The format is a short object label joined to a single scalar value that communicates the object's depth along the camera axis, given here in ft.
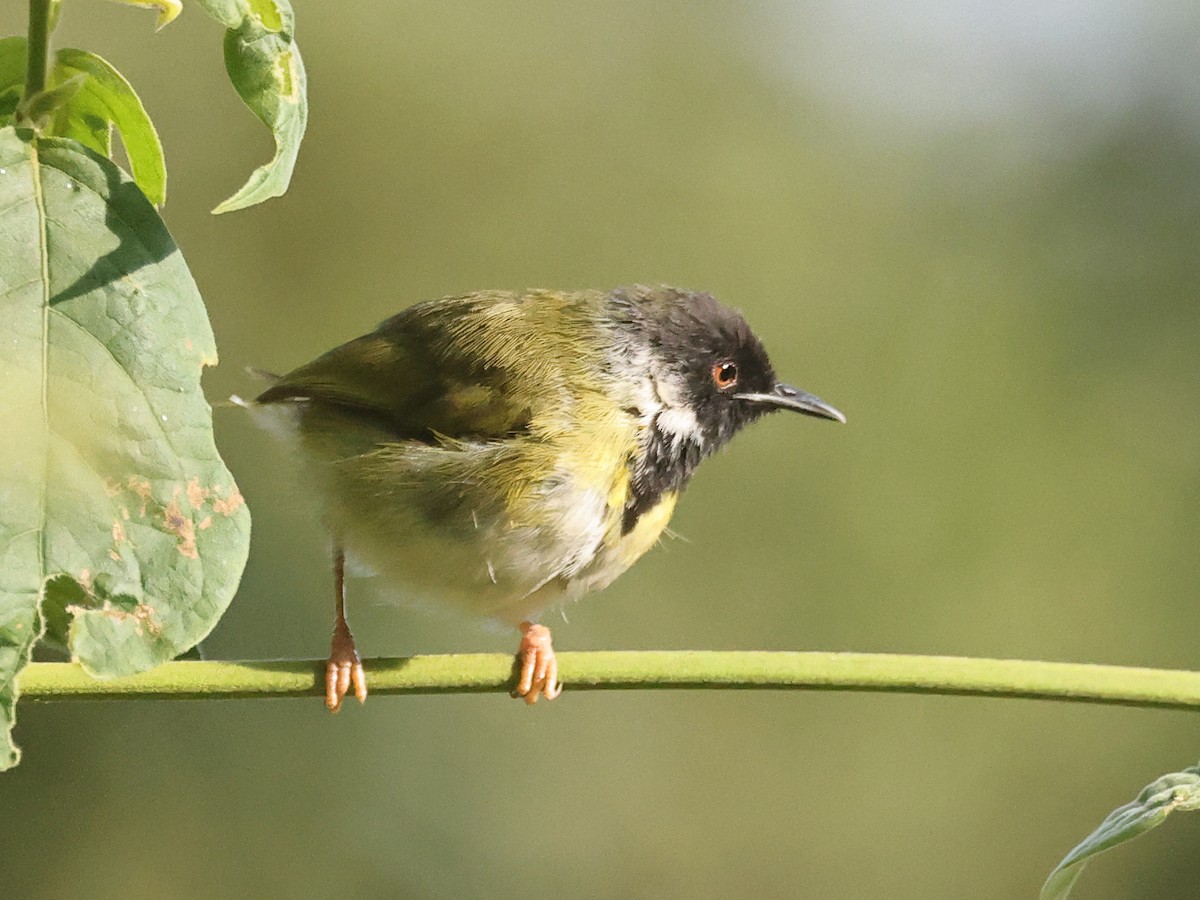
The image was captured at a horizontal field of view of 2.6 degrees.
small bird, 11.77
